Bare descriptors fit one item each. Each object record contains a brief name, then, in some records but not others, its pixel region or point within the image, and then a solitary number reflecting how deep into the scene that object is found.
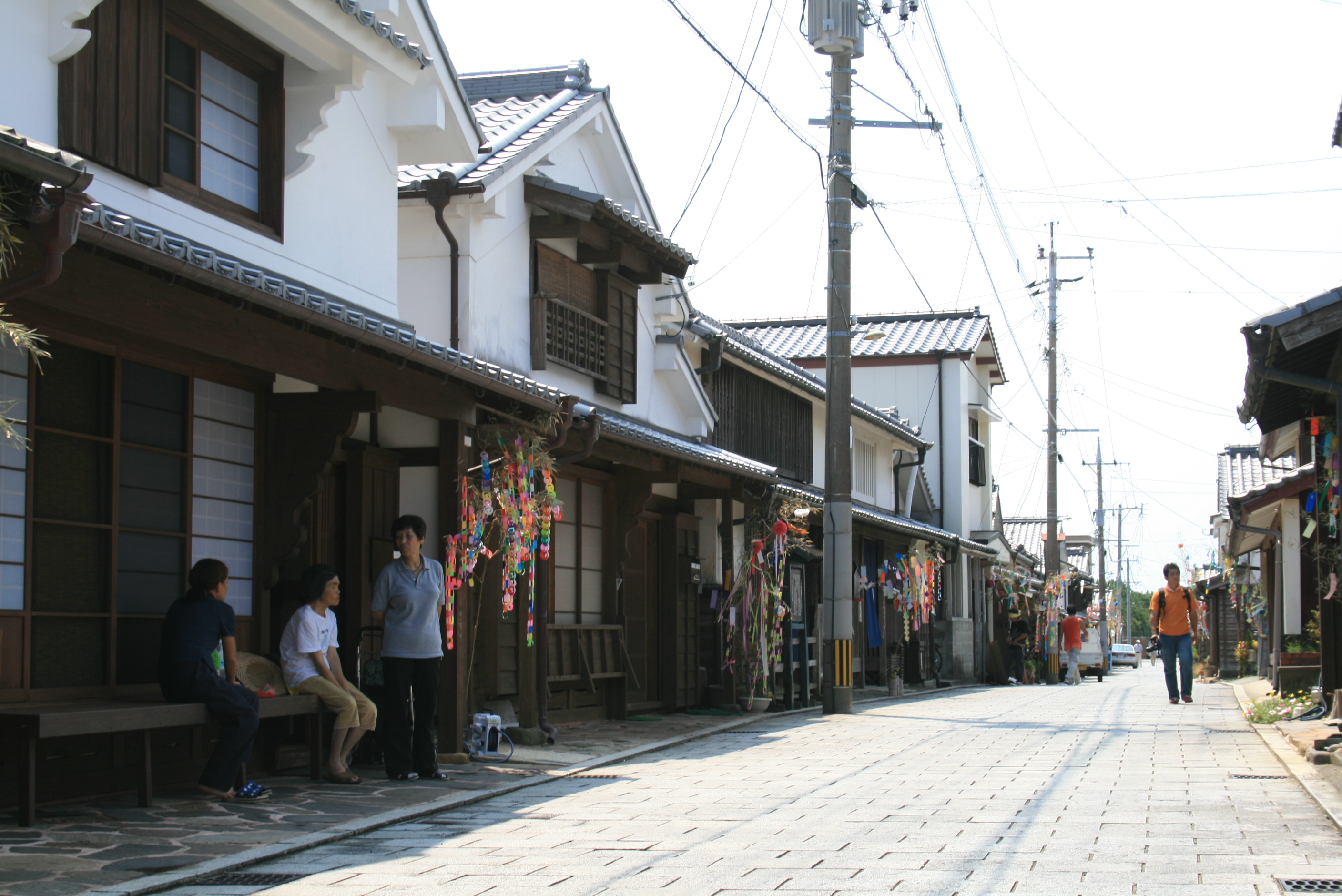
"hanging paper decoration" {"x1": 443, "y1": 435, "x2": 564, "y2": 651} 10.91
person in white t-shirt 9.27
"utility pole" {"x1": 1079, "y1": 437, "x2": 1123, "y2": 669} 58.19
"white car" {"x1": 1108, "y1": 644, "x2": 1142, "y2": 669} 71.50
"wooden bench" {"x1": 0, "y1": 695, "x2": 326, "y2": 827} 6.94
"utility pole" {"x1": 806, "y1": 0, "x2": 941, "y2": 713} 17.47
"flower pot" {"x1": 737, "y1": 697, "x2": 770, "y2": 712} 17.72
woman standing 9.78
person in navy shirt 8.16
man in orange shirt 16.59
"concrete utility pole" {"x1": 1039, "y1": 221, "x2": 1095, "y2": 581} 35.50
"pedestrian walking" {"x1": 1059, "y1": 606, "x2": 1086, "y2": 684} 32.56
